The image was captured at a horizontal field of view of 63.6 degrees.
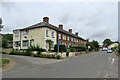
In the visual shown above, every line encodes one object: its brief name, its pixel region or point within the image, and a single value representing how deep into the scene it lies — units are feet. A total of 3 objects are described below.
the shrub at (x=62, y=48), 73.99
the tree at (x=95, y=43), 229.29
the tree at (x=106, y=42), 430.41
